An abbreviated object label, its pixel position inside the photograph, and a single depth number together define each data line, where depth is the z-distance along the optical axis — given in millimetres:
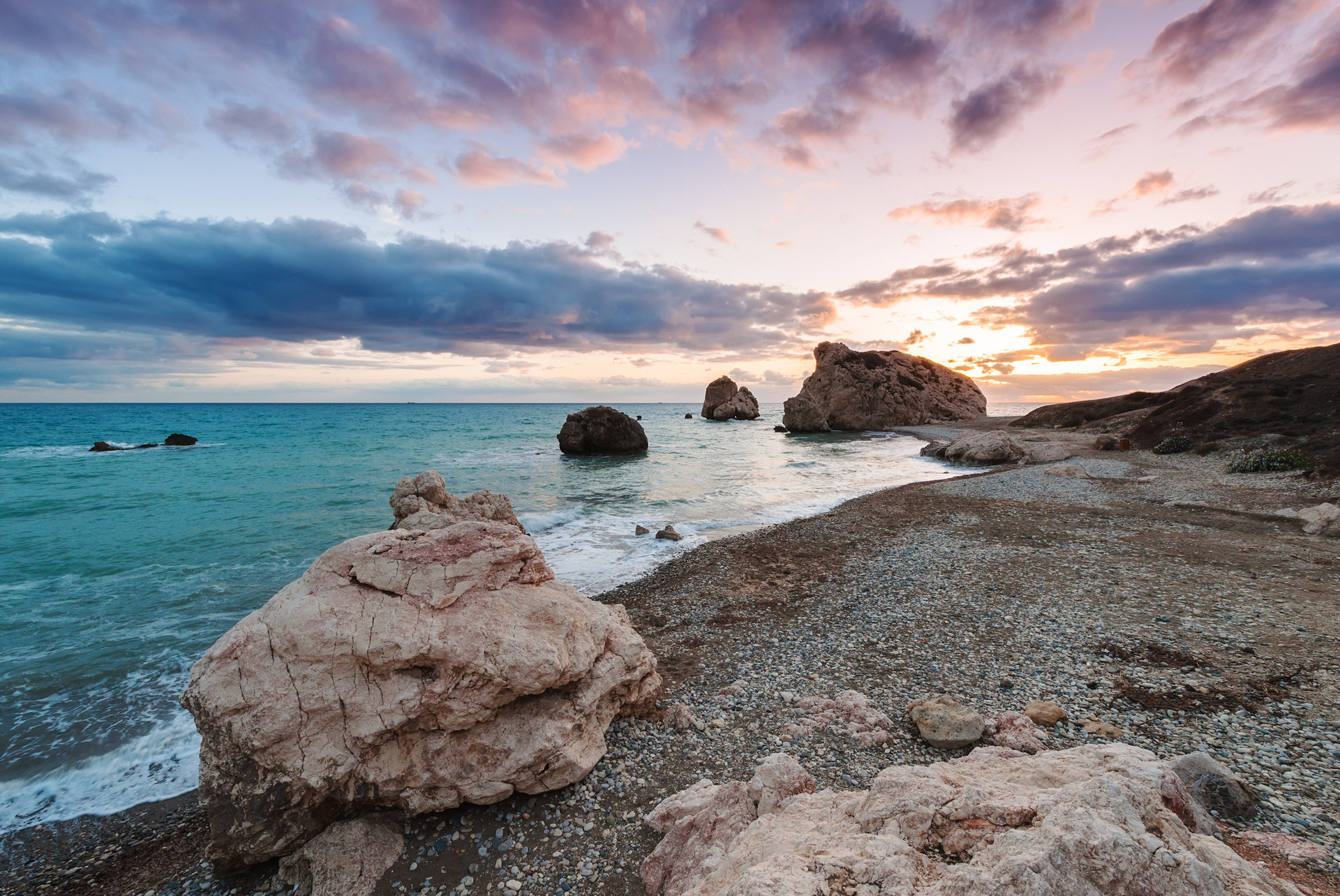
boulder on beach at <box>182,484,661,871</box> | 5688
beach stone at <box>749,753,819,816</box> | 5262
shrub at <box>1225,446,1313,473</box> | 24484
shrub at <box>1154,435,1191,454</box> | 34906
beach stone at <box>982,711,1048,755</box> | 6676
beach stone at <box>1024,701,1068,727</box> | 7285
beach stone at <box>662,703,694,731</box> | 7816
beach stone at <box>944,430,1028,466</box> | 39250
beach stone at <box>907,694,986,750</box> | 6949
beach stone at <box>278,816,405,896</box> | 5527
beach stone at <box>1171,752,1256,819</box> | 5102
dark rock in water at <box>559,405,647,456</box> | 49844
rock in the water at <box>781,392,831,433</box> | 79938
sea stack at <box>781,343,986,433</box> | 81250
